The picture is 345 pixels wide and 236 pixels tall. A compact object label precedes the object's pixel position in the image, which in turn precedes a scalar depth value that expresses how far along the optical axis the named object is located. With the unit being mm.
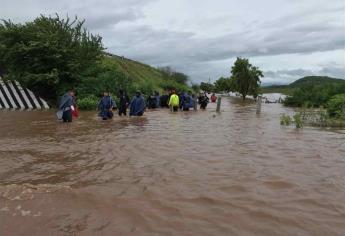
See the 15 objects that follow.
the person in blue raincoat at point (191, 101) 26047
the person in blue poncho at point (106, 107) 17925
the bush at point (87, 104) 24028
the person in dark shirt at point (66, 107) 16562
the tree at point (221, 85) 85188
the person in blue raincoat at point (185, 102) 25672
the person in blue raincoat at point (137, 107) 19891
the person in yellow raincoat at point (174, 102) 24359
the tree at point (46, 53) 24656
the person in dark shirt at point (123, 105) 20298
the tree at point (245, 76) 56469
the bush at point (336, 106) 18039
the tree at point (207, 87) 85188
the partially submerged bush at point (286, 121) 15727
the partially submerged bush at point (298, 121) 14718
